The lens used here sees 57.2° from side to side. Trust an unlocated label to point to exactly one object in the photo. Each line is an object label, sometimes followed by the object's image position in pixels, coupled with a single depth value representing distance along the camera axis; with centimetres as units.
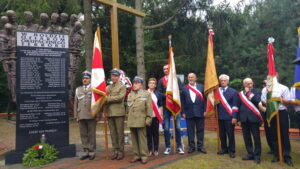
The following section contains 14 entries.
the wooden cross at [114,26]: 621
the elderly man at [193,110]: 584
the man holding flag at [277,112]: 512
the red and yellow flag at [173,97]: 577
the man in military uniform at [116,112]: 540
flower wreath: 540
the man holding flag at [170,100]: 579
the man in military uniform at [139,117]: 513
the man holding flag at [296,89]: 523
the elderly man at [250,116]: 527
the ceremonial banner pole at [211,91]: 580
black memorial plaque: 566
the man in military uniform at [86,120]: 560
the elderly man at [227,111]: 562
